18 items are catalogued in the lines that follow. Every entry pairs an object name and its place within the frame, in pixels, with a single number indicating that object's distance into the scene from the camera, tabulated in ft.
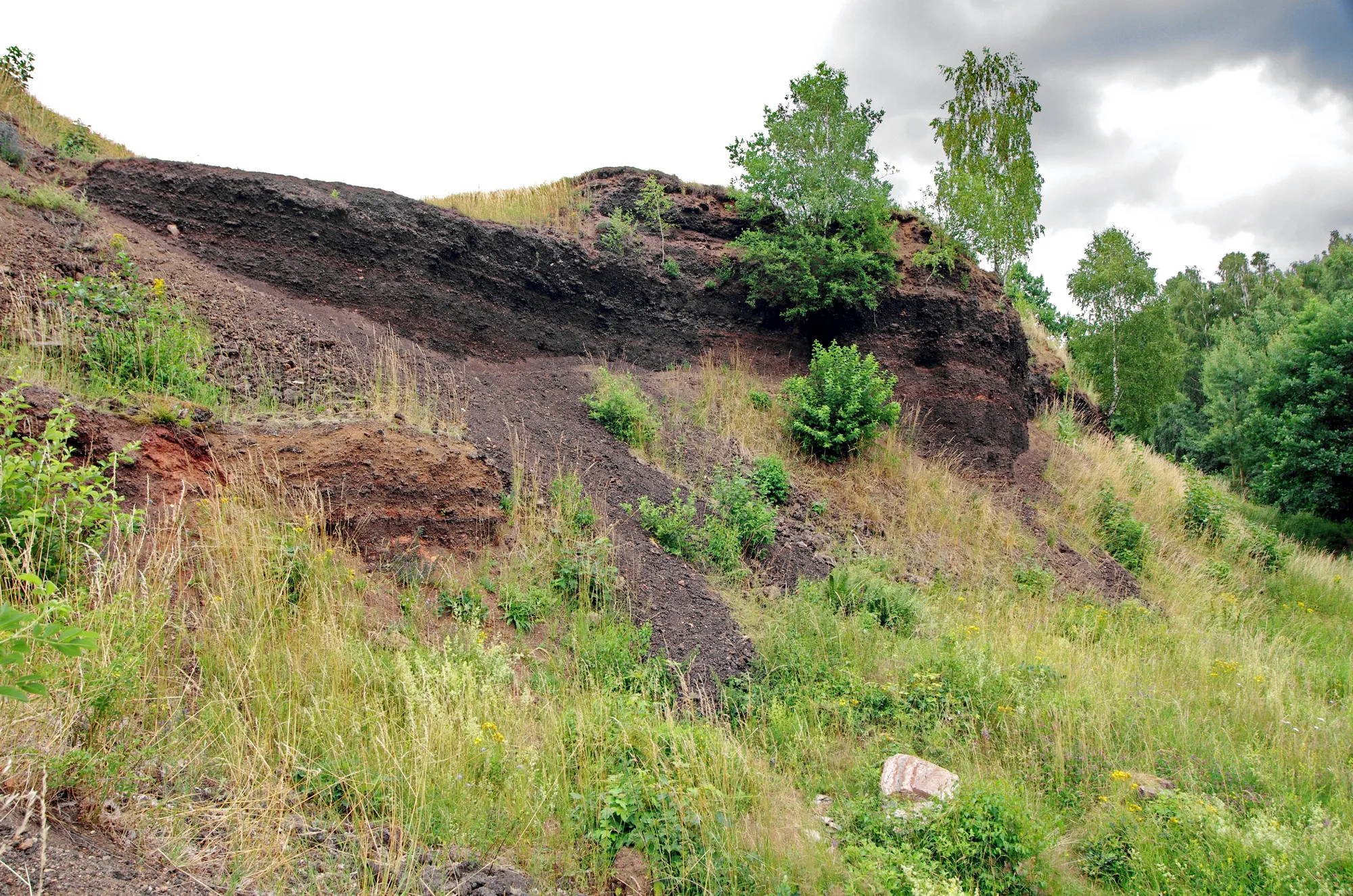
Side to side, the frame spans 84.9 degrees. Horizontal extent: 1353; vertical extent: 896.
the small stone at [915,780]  16.96
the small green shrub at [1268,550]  45.70
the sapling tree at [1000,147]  64.13
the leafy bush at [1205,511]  48.06
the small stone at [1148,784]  17.66
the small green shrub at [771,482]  34.65
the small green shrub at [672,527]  27.78
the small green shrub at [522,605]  21.49
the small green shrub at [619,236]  44.91
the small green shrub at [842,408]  39.78
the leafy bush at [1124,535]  42.52
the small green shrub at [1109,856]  15.06
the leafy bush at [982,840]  14.39
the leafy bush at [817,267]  44.70
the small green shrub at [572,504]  25.98
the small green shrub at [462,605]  20.68
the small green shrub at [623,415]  34.35
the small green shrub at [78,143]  33.53
